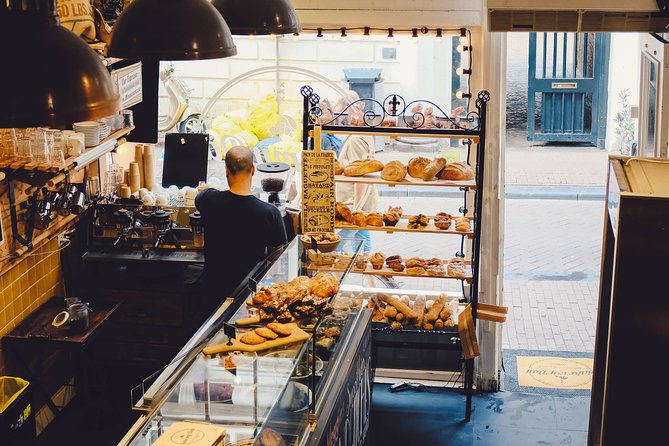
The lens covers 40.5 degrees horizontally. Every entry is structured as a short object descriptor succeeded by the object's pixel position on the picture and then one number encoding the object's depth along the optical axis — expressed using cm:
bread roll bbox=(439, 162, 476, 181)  594
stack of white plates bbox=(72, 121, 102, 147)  557
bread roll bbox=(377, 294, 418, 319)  614
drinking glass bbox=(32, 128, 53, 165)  502
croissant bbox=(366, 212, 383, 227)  611
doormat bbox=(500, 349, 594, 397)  646
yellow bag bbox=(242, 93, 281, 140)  700
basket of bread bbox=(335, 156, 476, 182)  596
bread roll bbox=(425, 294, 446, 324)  615
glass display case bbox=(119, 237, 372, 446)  338
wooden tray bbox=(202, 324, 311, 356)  373
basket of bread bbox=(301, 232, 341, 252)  507
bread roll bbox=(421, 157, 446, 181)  594
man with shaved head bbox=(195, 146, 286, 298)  554
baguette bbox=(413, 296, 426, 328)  615
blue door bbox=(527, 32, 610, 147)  1138
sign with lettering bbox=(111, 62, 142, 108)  594
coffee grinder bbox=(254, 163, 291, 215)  655
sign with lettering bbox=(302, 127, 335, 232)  591
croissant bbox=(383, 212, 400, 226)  612
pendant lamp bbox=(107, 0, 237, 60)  295
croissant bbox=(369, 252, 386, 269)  619
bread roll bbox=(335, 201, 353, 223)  617
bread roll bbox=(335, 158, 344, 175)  623
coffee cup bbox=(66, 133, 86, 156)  532
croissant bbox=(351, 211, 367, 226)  612
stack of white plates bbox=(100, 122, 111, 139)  577
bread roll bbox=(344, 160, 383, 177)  613
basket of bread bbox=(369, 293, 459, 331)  614
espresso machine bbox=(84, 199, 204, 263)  629
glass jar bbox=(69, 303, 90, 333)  548
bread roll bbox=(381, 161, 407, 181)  597
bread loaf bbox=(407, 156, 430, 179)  604
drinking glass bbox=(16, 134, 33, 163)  501
